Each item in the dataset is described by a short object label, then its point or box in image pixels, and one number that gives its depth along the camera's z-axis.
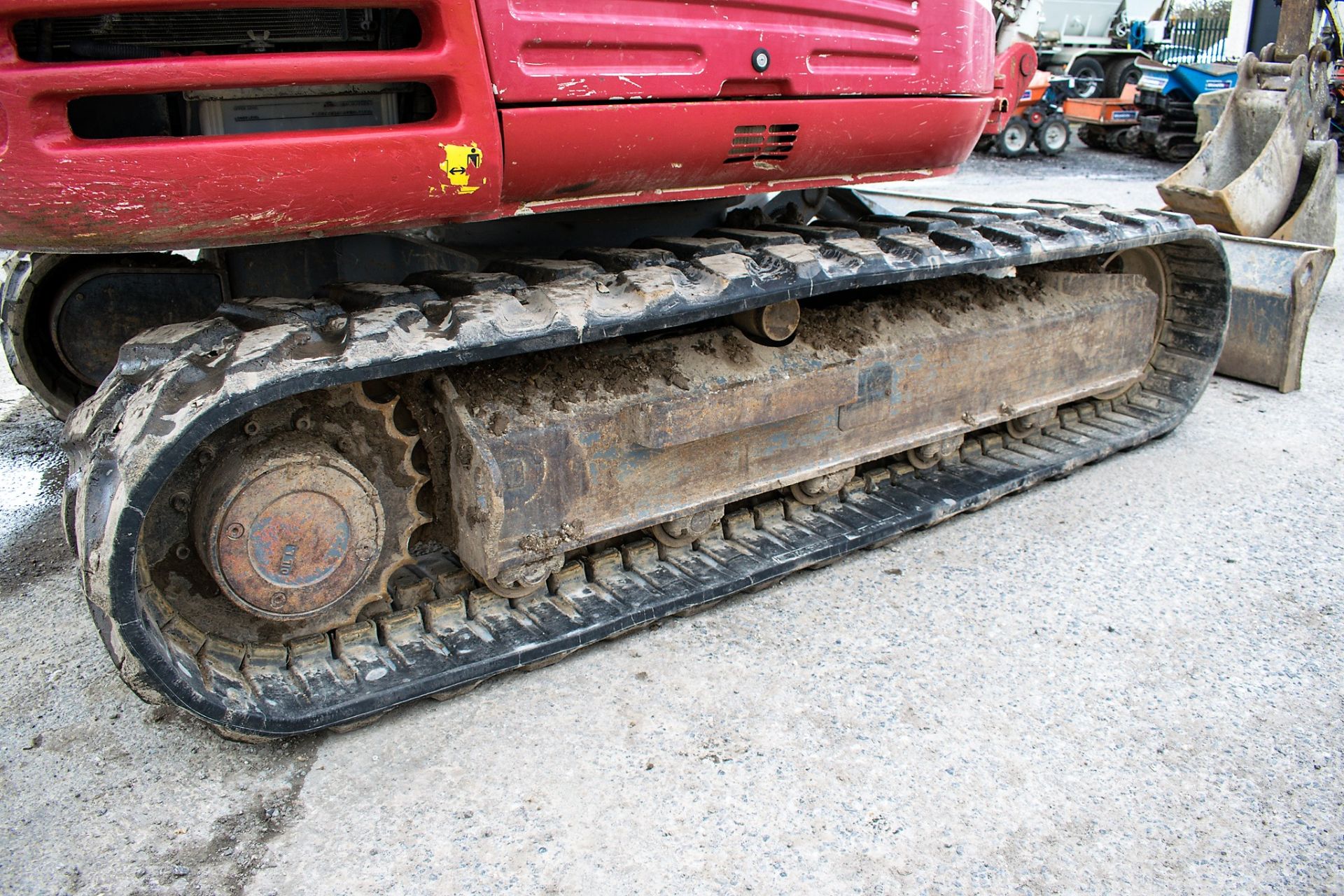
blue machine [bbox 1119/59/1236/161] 15.08
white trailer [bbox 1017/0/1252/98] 17.19
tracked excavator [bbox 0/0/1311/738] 2.08
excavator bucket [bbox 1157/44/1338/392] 4.98
